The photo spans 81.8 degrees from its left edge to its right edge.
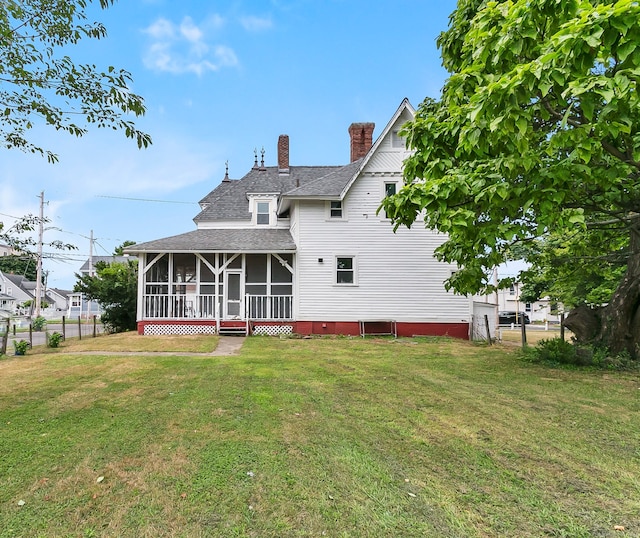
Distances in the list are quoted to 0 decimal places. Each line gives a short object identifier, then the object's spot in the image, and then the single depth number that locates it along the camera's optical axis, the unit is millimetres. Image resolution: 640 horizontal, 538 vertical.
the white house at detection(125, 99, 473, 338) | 15289
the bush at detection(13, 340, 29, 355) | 10523
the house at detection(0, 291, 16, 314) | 49500
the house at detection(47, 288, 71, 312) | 67812
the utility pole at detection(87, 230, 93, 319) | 45772
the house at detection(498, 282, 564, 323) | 45531
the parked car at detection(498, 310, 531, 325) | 37812
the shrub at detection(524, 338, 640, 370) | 8227
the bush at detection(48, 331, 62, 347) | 11898
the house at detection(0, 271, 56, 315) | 53719
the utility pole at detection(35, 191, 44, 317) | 26628
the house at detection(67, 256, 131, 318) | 50266
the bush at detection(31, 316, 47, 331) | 16344
